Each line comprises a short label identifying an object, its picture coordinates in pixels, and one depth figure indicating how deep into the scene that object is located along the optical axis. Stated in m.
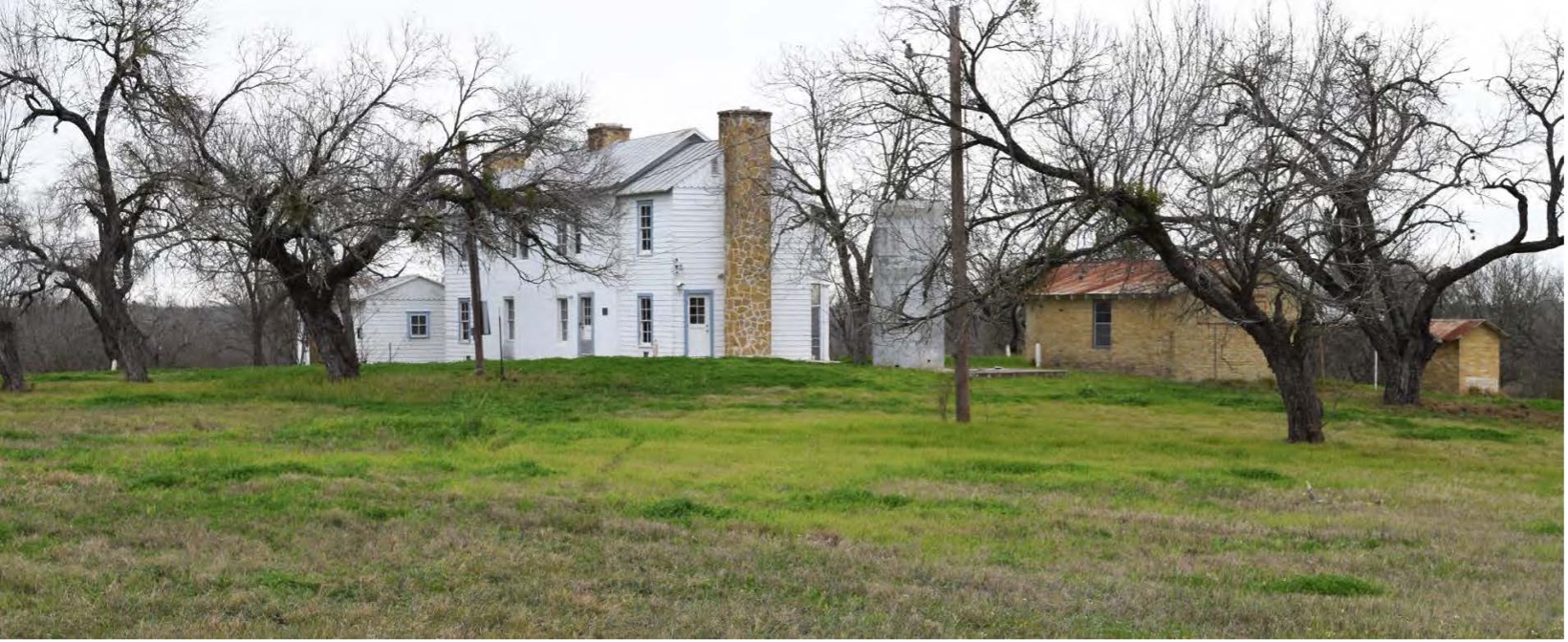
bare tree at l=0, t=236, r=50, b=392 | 30.45
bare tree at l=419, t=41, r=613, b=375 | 30.95
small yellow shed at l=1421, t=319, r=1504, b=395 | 42.50
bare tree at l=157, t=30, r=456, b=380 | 28.75
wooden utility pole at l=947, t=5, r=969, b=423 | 21.67
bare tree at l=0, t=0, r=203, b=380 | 30.88
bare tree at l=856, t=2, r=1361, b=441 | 20.56
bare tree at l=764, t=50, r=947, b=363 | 21.77
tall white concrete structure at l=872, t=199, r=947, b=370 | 39.06
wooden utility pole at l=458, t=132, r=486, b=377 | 30.97
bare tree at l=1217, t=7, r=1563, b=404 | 21.70
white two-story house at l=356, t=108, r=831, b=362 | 43.06
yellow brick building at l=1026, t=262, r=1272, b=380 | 42.34
